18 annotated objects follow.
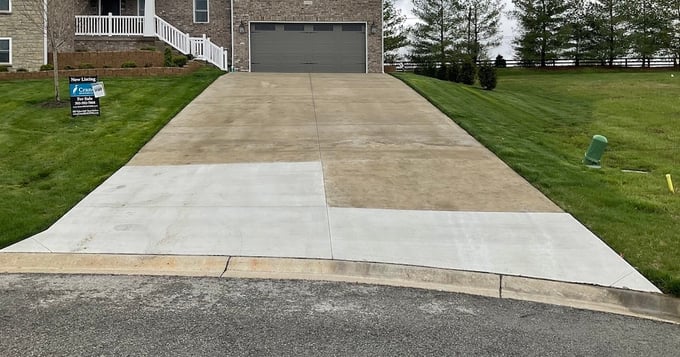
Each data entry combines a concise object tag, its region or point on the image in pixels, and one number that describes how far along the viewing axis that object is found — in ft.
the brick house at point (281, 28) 94.02
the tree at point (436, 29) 140.46
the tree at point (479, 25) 143.54
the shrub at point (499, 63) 150.16
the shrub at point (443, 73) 95.20
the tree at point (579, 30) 148.87
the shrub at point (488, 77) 81.87
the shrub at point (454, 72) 91.61
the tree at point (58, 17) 67.99
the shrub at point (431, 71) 100.57
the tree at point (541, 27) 146.72
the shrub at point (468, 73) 89.15
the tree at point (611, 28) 147.13
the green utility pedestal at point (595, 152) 36.35
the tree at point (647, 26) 144.77
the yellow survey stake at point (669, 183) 31.14
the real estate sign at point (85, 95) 45.91
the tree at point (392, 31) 139.85
